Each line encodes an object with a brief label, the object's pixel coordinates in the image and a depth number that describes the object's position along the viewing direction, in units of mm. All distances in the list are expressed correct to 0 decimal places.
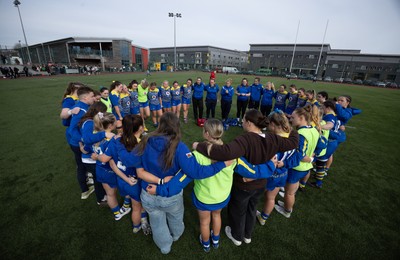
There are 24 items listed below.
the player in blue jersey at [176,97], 8055
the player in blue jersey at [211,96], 8180
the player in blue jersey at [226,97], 8133
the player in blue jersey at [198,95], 8281
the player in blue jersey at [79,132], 3096
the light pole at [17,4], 34094
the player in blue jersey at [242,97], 8320
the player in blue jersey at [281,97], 7759
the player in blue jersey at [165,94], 7855
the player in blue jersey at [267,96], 8094
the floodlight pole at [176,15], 40062
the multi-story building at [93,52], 47031
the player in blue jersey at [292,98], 7504
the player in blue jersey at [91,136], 2561
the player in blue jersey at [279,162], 2461
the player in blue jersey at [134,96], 7000
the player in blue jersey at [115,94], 5953
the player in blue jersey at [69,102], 3299
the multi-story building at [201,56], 84812
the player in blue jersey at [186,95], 8328
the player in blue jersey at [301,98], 7203
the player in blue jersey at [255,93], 8375
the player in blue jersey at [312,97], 6465
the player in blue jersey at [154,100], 7402
